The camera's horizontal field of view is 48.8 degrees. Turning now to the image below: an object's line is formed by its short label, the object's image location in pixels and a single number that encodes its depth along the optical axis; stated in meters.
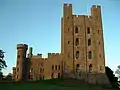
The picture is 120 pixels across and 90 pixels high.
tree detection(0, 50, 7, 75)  24.54
